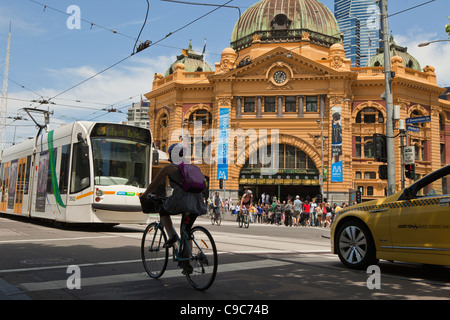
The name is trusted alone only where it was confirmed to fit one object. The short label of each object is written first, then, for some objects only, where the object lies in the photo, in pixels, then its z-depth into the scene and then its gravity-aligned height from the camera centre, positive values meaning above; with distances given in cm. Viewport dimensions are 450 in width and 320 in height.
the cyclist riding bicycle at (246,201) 1886 +35
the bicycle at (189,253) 485 -54
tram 1266 +102
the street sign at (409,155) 1463 +193
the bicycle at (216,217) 2272 -46
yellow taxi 574 -22
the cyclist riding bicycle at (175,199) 513 +10
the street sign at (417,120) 1583 +338
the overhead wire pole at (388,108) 1379 +339
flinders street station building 4319 +921
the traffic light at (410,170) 1451 +141
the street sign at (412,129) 1570 +303
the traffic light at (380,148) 1388 +203
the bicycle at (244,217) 2053 -38
